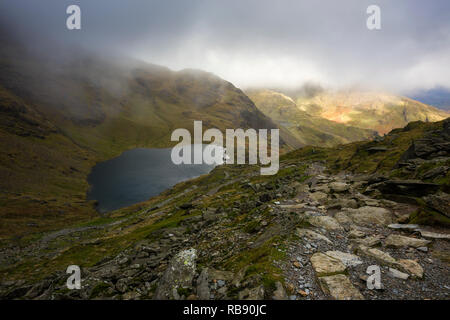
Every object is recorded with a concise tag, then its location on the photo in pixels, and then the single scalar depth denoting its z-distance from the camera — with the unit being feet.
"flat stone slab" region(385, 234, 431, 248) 40.96
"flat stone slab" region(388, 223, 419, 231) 48.34
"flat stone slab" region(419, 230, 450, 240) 41.64
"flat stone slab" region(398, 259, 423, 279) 32.48
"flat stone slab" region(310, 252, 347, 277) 35.12
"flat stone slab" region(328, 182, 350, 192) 88.56
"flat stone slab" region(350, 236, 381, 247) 43.57
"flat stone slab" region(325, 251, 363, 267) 37.72
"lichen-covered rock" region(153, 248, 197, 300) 40.78
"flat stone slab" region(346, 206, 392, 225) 56.91
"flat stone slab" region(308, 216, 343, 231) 54.49
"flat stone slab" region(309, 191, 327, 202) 85.76
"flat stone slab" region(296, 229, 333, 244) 47.57
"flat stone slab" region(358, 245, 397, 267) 36.57
